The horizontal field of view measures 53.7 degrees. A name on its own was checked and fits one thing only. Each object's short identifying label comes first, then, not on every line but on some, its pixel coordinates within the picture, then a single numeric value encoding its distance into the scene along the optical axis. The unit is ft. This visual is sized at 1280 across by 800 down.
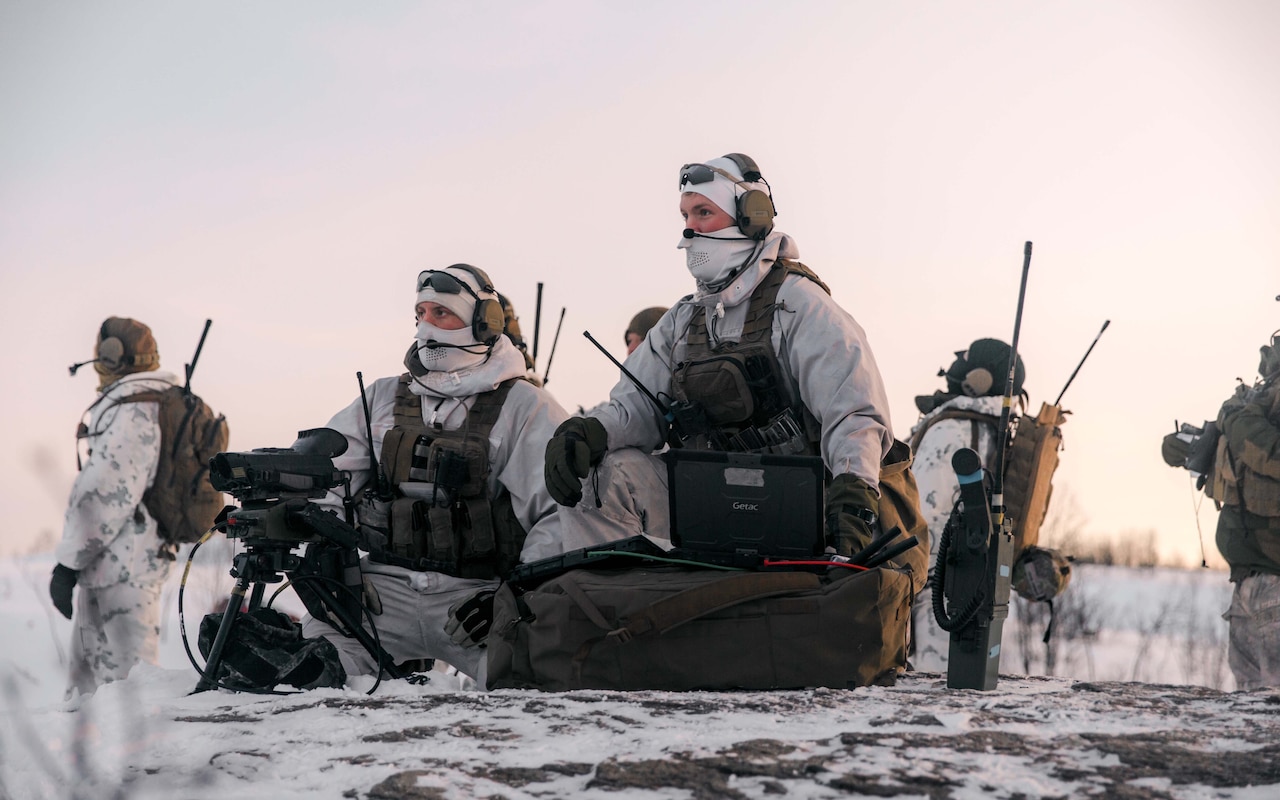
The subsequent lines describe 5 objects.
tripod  12.65
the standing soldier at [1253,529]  20.16
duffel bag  11.43
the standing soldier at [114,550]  25.07
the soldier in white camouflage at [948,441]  22.08
